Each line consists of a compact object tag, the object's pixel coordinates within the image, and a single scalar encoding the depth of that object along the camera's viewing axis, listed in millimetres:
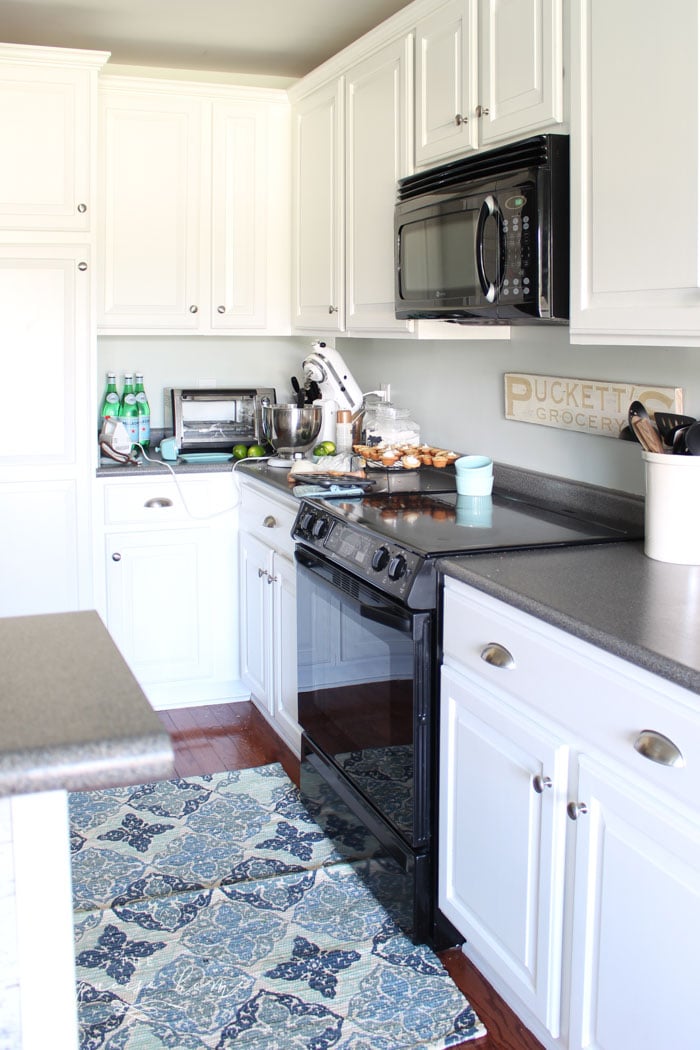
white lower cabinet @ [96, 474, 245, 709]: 3812
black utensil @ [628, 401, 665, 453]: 2154
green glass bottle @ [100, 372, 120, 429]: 4137
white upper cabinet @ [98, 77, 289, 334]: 3883
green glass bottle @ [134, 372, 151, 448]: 4113
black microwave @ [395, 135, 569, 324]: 2348
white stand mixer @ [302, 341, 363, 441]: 3863
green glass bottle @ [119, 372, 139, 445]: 4078
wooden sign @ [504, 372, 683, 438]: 2477
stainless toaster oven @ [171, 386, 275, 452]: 4215
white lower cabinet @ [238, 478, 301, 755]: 3355
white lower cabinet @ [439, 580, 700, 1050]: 1541
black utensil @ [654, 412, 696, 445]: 2182
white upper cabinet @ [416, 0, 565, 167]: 2350
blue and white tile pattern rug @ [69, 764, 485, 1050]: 2139
